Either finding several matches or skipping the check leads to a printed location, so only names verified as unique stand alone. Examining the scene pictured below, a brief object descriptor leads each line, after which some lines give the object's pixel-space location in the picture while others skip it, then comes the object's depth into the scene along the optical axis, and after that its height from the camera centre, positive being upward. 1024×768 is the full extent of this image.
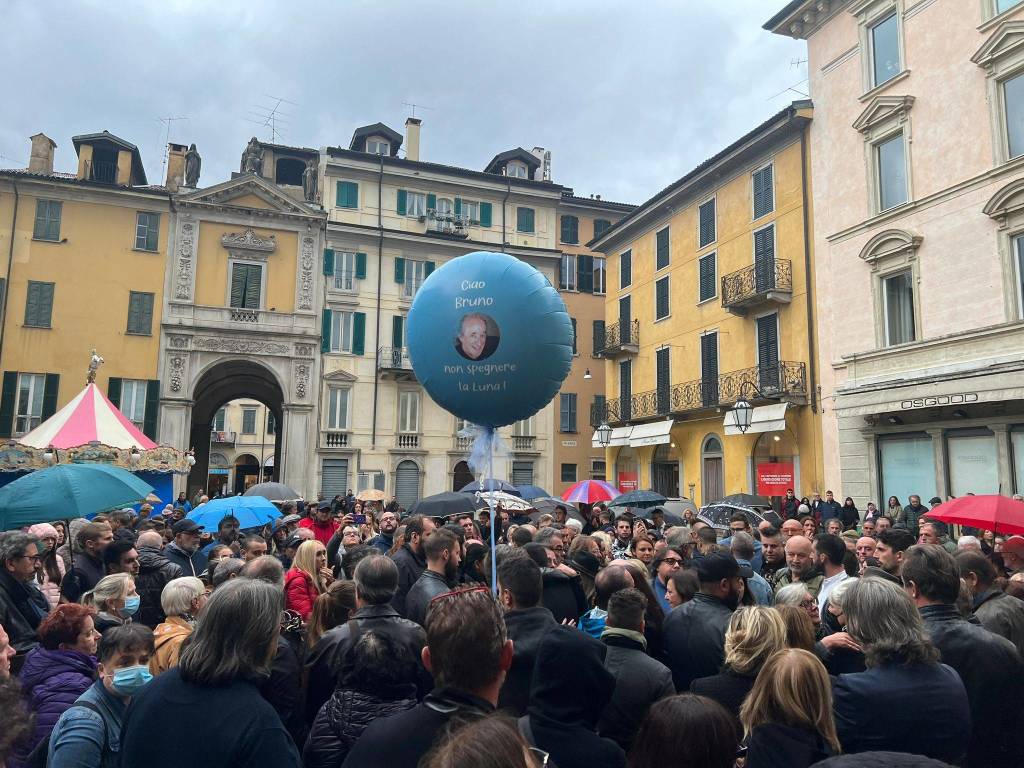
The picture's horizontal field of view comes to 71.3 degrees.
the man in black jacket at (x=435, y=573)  4.93 -0.77
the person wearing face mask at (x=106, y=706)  2.79 -1.00
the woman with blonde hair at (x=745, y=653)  3.19 -0.82
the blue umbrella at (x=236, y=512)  10.74 -0.77
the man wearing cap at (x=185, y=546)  7.03 -0.85
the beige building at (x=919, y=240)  15.01 +5.44
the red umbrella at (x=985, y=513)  6.85 -0.39
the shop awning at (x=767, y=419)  20.67 +1.49
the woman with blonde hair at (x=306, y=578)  5.12 -0.85
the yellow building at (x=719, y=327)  21.02 +4.92
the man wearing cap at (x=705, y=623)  3.81 -0.84
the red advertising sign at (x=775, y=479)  20.75 -0.25
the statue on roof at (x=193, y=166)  29.94 +12.41
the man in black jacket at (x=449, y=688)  2.22 -0.71
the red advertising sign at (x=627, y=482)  28.72 -0.56
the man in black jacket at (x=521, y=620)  3.53 -0.77
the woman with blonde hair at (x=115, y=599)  4.24 -0.83
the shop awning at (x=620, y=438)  28.25 +1.20
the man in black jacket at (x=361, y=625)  3.57 -0.80
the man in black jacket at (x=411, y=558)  5.78 -0.81
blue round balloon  6.01 +1.08
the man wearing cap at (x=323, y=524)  10.27 -0.89
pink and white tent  14.73 +0.68
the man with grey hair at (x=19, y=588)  4.55 -0.86
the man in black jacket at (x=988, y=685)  3.38 -0.99
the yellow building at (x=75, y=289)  26.92 +6.66
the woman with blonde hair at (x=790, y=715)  2.48 -0.87
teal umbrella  7.35 -0.39
